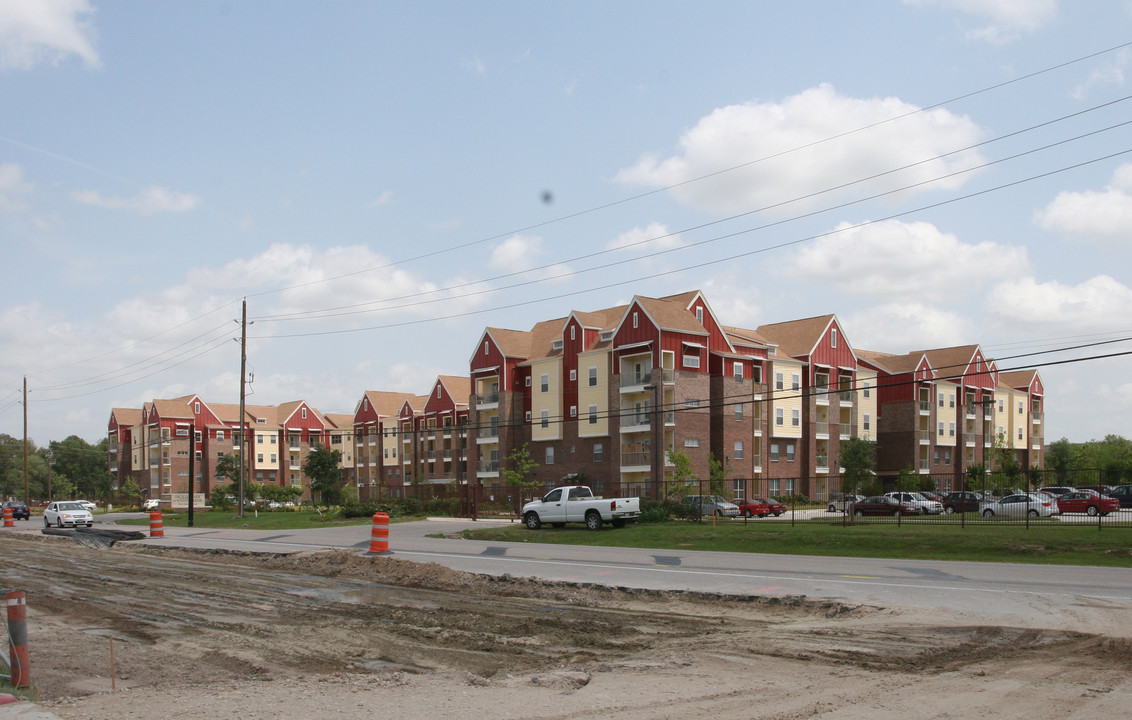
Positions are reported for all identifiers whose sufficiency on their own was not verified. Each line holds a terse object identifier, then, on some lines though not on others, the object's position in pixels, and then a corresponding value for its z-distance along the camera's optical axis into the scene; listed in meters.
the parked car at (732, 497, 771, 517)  48.31
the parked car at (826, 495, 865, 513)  39.96
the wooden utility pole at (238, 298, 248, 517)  54.16
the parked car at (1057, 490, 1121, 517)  31.61
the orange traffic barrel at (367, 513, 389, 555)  23.88
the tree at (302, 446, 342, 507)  70.94
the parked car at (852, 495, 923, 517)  40.72
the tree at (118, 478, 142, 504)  106.50
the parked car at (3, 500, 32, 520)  69.81
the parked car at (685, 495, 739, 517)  42.88
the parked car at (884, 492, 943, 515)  41.84
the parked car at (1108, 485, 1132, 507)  36.98
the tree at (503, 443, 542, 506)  62.38
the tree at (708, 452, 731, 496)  56.70
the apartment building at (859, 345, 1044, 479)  77.69
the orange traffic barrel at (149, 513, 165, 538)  36.69
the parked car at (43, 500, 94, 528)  49.84
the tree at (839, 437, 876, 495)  62.41
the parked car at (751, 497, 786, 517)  50.20
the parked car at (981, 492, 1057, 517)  34.97
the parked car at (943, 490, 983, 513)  38.19
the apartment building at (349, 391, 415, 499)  100.56
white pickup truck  35.69
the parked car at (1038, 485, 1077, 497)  40.77
